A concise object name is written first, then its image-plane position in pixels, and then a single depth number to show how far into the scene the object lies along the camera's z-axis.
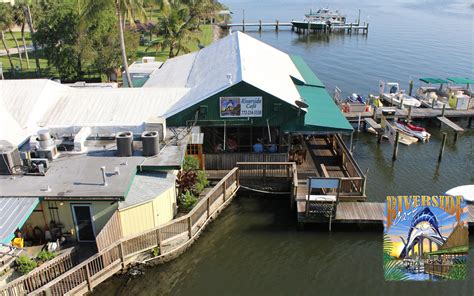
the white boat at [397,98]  36.53
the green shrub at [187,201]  19.50
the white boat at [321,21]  86.19
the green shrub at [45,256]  15.12
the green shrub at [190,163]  21.31
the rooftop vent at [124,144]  18.53
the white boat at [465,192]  21.27
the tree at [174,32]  43.76
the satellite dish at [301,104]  21.91
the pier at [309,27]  86.44
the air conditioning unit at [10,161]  16.75
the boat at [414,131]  31.60
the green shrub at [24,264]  14.57
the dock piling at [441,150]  28.36
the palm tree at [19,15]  42.22
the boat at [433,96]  36.06
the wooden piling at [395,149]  28.29
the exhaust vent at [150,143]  18.50
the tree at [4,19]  39.72
